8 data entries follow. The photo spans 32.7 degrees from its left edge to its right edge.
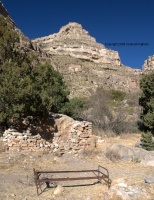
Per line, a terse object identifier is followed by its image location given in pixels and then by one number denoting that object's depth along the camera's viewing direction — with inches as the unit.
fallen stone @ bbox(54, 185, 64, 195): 284.5
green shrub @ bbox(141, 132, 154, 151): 505.3
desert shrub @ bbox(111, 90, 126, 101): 1665.7
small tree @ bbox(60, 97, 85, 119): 838.5
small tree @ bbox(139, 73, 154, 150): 780.0
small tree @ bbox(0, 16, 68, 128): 487.2
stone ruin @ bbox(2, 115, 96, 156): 462.6
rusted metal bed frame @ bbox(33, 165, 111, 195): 287.1
